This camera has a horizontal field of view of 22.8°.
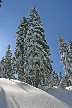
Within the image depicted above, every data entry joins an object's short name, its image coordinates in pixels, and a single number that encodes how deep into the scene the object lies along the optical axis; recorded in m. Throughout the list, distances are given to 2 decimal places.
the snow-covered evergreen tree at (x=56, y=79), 62.49
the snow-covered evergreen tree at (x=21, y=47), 33.28
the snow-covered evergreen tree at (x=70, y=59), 34.98
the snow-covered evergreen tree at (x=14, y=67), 33.93
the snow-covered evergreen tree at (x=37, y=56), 27.38
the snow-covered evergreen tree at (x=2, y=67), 45.32
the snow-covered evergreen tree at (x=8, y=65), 43.94
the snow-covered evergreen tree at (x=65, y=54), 35.56
